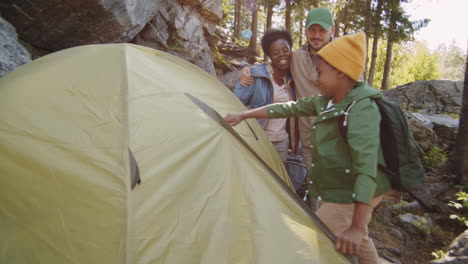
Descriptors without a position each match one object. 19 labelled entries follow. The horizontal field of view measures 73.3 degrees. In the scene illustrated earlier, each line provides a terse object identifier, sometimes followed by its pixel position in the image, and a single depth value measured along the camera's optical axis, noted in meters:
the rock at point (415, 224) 4.41
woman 3.52
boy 1.76
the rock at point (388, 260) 3.44
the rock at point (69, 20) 5.04
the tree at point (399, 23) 15.68
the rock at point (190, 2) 11.28
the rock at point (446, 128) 7.44
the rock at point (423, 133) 6.93
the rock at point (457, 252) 3.23
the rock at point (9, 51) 3.72
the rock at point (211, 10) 12.36
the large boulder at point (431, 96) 11.05
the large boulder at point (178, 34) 9.33
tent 1.90
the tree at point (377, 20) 15.84
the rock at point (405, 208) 4.93
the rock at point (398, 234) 4.29
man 3.14
